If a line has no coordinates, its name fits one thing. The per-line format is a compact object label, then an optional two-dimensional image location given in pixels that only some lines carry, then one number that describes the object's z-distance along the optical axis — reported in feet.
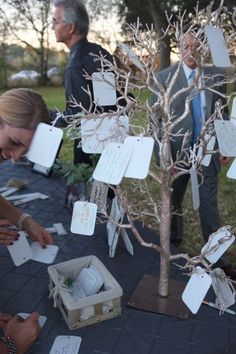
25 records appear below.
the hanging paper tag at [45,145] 3.59
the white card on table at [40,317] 4.35
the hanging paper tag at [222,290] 4.24
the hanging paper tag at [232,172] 3.78
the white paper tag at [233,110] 4.15
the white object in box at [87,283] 4.57
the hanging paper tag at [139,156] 3.61
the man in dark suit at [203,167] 6.15
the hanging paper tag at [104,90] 4.34
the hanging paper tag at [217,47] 3.52
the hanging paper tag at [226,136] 3.76
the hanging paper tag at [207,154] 4.27
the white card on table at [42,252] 5.00
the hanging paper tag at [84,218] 4.09
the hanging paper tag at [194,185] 4.05
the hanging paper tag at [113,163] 3.64
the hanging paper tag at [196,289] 3.95
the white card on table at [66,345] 3.94
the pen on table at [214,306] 4.56
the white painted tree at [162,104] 4.00
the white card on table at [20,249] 4.62
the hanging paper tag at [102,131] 4.15
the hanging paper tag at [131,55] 4.09
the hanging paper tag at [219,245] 4.06
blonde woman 3.79
